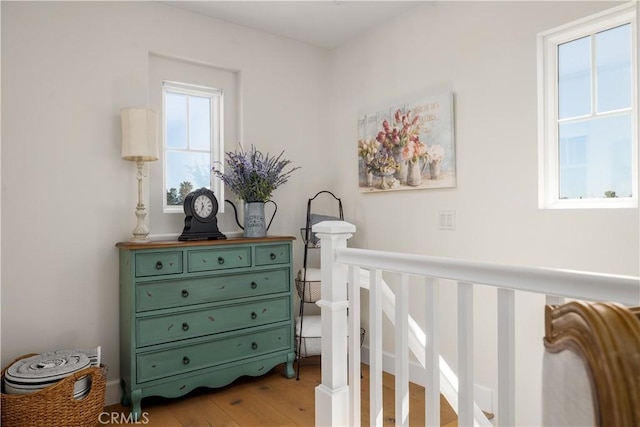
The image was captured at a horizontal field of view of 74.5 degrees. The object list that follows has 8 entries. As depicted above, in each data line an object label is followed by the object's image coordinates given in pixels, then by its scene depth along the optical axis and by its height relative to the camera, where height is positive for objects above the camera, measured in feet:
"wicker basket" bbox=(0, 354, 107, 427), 6.37 -3.01
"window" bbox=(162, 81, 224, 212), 9.69 +1.75
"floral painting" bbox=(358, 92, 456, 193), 8.84 +1.47
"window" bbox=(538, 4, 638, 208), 6.49 +1.60
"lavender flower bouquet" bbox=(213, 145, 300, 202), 9.66 +0.80
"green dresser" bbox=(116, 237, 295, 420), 7.83 -2.07
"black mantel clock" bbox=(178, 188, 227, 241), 8.84 -0.11
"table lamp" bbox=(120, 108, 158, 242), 8.20 +1.43
